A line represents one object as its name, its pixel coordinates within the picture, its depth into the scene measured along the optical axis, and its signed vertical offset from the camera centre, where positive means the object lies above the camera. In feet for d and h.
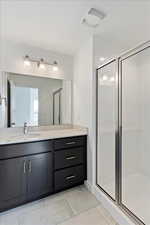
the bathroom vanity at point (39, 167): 5.61 -2.44
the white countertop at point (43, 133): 5.83 -1.09
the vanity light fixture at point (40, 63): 8.04 +2.95
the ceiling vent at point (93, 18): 5.25 +3.71
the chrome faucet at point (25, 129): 7.78 -0.91
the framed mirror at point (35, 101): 7.65 +0.69
